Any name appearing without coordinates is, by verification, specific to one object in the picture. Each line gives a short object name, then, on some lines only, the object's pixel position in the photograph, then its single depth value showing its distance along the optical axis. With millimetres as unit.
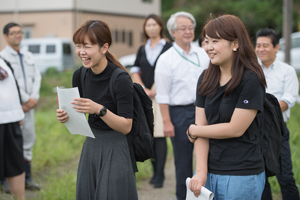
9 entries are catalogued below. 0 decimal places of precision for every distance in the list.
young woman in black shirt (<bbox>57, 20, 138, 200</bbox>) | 2455
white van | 19578
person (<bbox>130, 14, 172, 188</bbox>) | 4973
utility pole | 8961
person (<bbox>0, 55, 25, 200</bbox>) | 3771
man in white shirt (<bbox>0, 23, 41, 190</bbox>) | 4938
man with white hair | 3949
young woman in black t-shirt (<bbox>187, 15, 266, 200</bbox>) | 2256
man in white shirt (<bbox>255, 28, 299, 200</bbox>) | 3607
